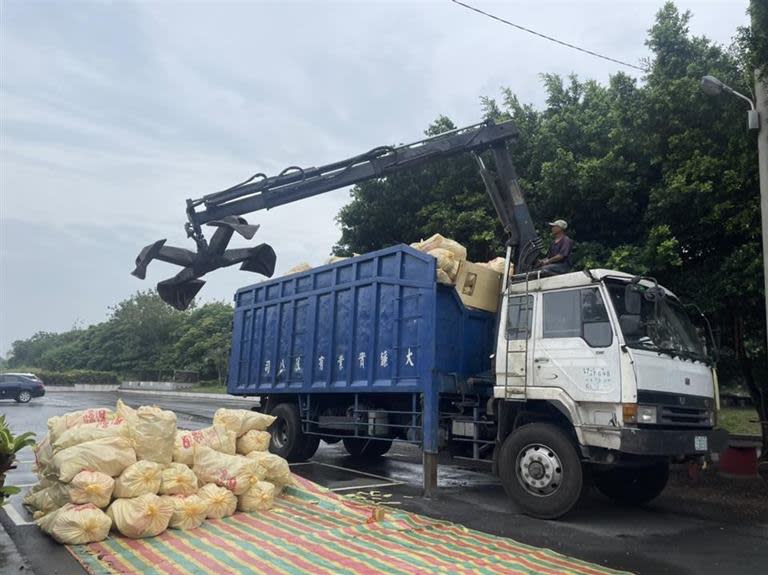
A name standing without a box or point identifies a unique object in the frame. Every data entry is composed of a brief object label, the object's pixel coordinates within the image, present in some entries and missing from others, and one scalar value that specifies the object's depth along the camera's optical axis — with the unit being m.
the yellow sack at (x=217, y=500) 6.36
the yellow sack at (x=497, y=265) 9.03
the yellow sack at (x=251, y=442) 7.57
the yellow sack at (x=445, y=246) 8.62
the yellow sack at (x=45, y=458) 6.20
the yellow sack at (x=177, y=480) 6.08
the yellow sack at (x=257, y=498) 6.76
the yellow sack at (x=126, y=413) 6.32
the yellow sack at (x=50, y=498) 5.87
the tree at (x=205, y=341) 42.38
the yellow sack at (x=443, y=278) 8.27
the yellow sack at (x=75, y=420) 6.61
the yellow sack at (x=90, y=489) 5.59
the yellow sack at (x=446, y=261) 8.33
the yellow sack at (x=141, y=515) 5.57
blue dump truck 6.88
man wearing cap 7.93
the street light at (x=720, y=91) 8.75
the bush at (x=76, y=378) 44.56
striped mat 4.96
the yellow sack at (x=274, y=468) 7.32
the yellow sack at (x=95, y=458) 5.73
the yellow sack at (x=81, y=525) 5.47
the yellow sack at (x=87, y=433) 6.06
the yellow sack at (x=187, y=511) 5.95
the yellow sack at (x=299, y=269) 10.76
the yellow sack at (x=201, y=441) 6.60
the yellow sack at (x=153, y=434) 6.15
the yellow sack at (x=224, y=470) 6.66
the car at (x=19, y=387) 25.75
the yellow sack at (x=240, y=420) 7.62
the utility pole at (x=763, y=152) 8.75
